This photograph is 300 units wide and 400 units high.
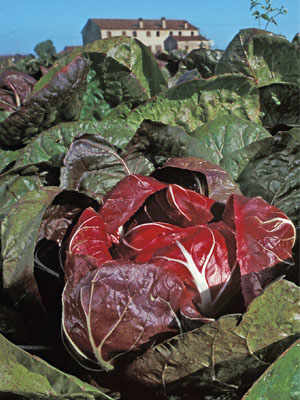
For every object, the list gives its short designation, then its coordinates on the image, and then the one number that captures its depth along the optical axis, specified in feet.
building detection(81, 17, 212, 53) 182.27
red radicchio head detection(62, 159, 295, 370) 1.25
